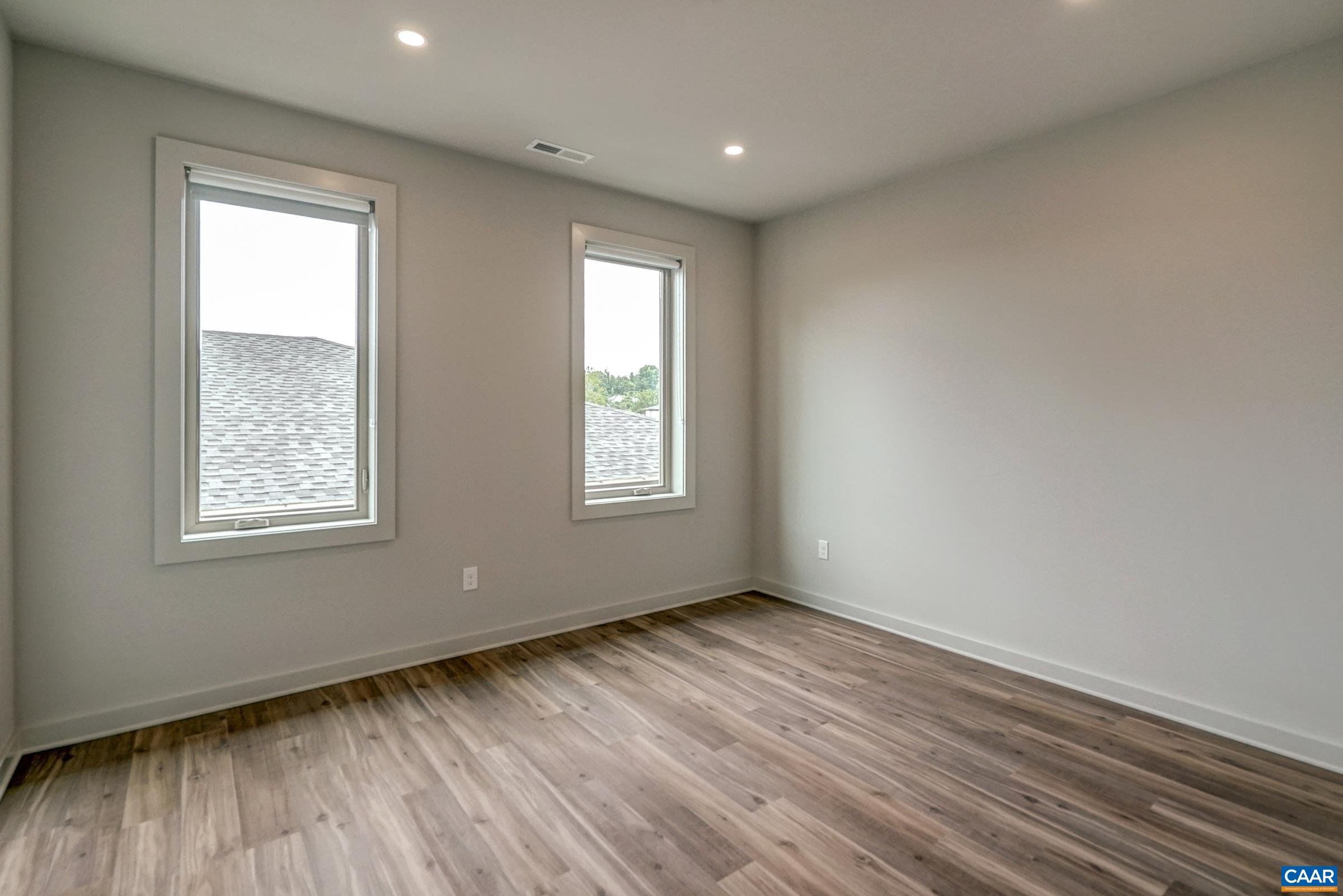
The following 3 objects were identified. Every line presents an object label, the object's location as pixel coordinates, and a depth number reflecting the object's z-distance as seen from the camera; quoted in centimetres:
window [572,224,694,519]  393
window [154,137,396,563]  268
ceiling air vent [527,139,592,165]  331
